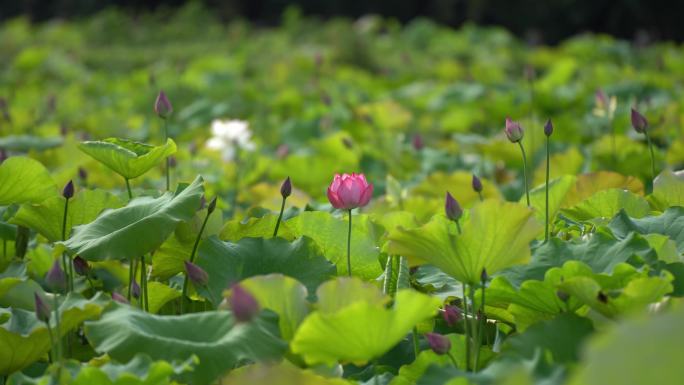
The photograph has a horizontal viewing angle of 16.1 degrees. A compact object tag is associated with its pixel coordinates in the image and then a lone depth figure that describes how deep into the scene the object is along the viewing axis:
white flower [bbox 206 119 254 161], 10.33
